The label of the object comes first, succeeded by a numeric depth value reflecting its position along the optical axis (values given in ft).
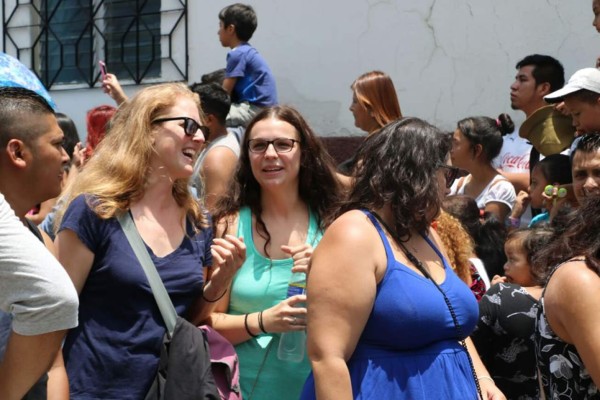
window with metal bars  32.76
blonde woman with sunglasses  10.71
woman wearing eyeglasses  12.03
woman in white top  21.34
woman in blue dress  9.50
